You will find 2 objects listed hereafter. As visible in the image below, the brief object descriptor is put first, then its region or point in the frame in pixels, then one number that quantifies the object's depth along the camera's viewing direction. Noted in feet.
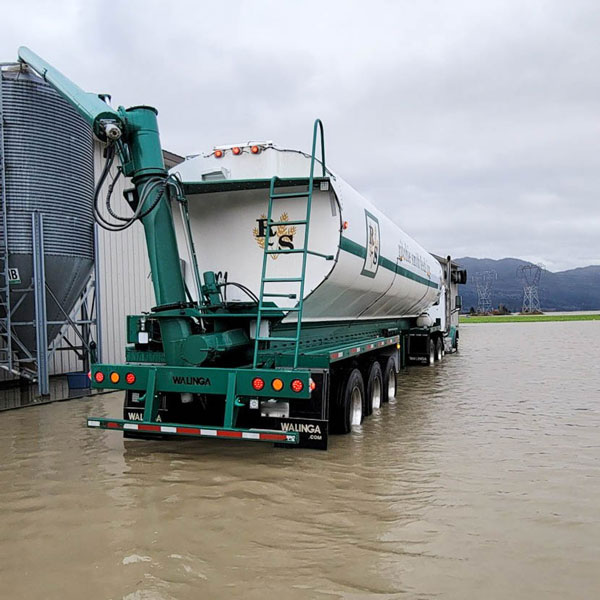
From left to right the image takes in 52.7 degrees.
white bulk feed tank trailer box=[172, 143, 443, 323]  23.59
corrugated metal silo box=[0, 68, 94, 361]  34.47
